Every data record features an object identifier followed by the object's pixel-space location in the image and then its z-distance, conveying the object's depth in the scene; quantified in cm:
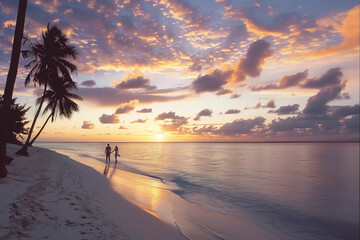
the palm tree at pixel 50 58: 1959
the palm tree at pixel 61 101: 2538
